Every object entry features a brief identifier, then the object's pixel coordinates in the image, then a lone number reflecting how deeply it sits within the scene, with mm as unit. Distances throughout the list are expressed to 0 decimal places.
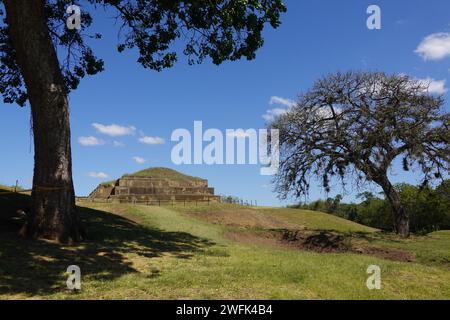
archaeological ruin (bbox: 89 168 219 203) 45438
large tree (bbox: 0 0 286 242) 12758
